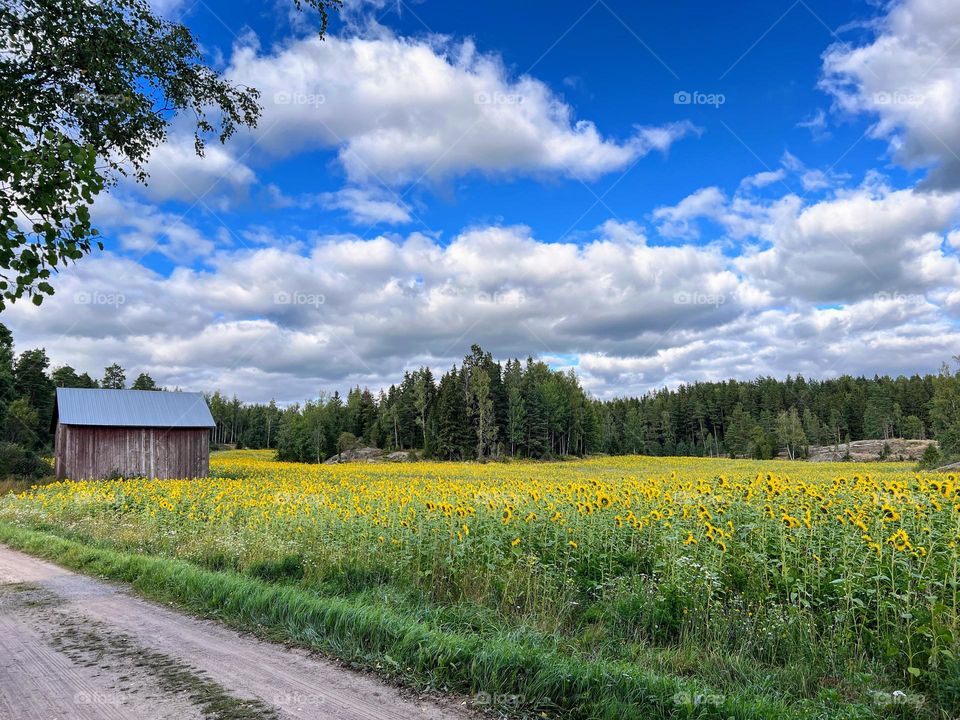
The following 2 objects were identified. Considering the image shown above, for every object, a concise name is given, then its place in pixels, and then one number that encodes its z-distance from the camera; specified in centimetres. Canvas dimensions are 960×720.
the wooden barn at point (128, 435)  3297
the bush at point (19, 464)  3416
